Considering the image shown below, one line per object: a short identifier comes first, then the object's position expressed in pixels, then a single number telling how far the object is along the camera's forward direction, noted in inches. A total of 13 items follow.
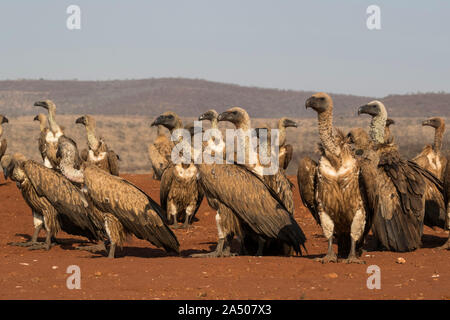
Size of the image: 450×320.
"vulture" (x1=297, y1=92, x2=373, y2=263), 375.2
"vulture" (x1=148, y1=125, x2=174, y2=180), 812.6
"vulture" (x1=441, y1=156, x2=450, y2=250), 458.0
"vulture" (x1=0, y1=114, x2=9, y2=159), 907.7
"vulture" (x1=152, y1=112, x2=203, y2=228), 619.8
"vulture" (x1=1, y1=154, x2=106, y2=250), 486.3
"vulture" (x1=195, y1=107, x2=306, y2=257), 416.5
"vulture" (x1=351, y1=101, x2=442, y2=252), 445.4
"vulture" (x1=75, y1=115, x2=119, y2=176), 716.7
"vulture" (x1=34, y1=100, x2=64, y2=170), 743.1
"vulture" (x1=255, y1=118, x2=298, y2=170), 750.5
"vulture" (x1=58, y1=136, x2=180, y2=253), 432.5
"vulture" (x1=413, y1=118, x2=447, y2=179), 607.2
